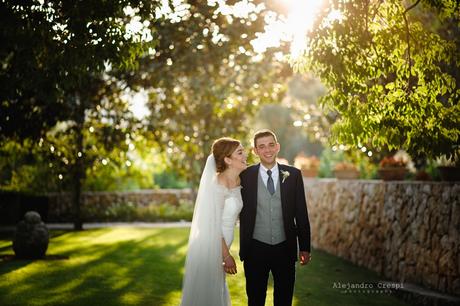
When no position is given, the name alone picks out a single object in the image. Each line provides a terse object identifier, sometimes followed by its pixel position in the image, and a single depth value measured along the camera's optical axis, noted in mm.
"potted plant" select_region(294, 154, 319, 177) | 19406
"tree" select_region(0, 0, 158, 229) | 8406
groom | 6215
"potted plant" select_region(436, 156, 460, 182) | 11266
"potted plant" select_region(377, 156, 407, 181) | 13469
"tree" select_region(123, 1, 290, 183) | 12961
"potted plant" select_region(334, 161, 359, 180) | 16719
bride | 6434
